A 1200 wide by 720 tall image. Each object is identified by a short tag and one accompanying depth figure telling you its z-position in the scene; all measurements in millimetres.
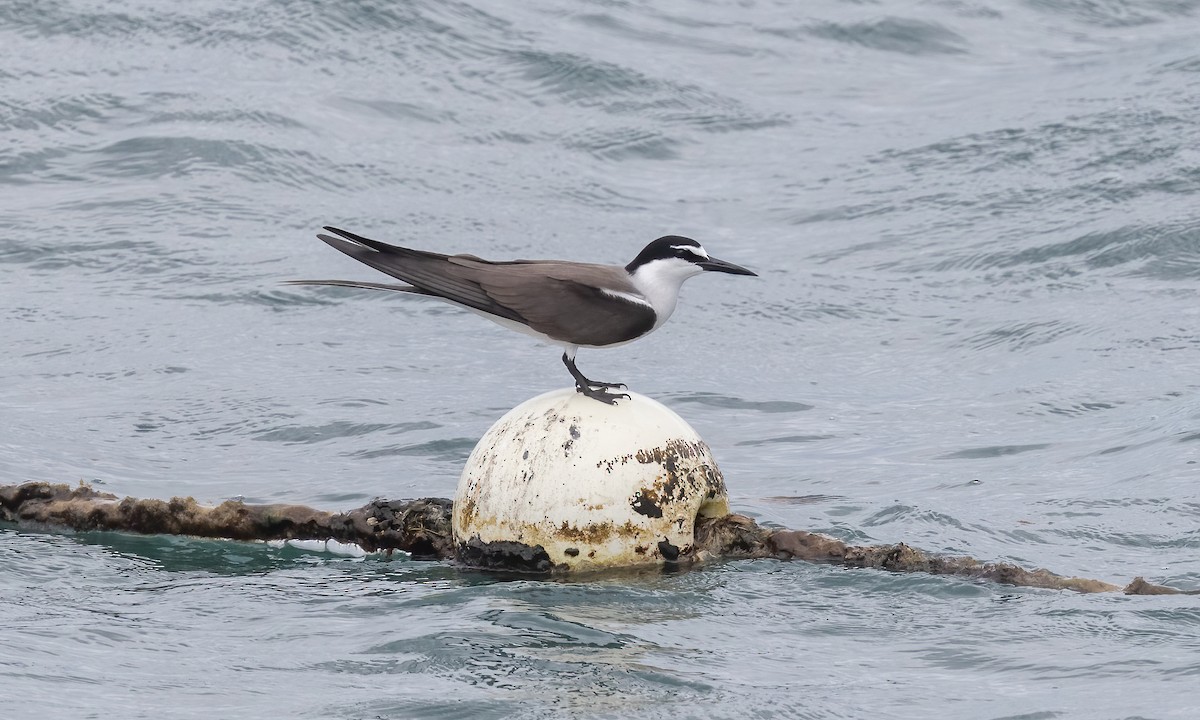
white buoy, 18500
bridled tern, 19969
